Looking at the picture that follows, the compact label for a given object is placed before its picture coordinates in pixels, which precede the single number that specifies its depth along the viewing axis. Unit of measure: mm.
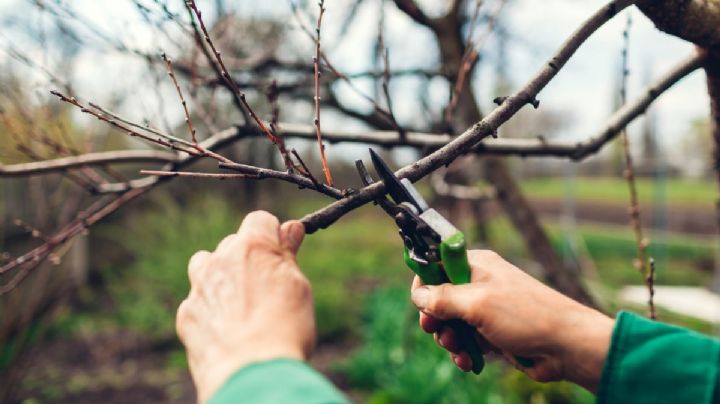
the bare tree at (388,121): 1172
